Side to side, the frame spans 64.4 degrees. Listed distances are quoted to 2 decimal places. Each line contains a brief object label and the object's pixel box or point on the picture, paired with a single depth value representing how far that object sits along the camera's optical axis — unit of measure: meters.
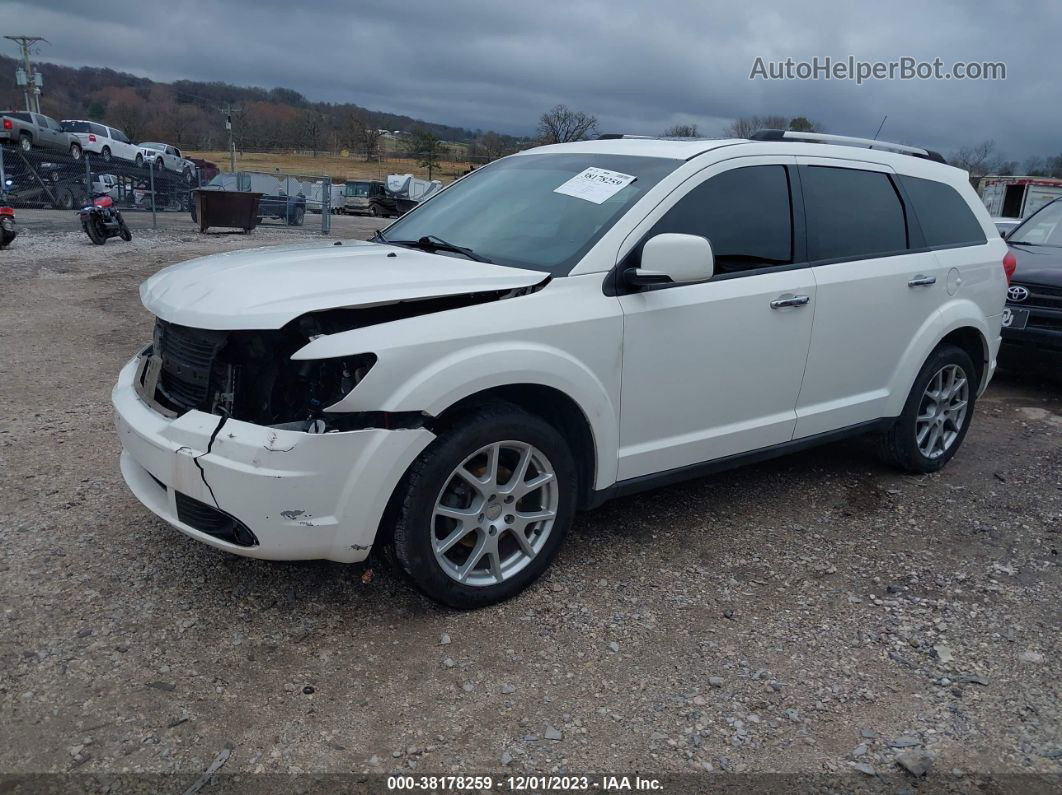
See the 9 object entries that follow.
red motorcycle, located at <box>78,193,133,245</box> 15.37
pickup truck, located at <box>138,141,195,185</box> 34.00
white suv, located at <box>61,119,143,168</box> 31.66
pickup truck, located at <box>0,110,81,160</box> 25.42
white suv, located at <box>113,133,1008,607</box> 2.93
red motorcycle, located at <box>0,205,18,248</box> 13.74
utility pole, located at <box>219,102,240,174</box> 56.53
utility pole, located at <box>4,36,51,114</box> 54.53
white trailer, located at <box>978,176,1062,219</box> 26.69
